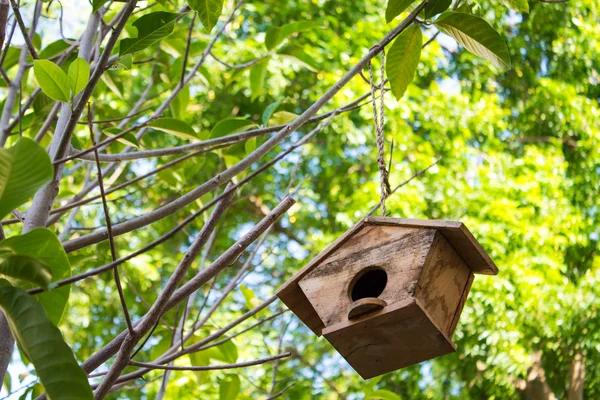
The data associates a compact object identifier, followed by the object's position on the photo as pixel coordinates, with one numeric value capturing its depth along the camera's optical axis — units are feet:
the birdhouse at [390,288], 8.34
